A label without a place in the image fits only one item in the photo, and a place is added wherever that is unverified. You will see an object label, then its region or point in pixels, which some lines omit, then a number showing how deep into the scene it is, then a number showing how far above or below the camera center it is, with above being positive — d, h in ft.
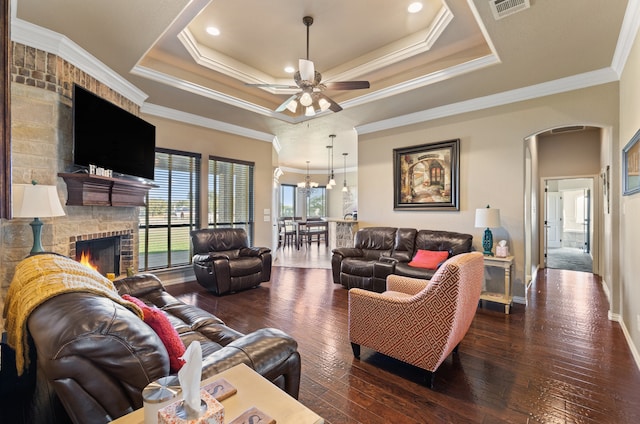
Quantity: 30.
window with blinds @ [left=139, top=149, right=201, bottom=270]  15.69 +0.10
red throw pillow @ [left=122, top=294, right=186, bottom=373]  4.56 -1.95
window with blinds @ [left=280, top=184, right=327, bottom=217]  39.22 +1.90
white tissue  2.48 -1.46
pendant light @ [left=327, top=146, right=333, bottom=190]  27.66 +6.22
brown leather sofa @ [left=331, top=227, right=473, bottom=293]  14.01 -2.13
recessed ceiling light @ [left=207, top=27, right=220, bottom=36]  11.31 +7.26
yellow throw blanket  3.58 -1.03
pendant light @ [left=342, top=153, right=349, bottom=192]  30.58 +6.17
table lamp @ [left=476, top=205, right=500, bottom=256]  12.87 -0.26
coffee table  2.89 -2.02
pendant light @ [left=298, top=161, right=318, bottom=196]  40.23 +3.60
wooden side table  12.24 -2.82
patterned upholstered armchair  6.56 -2.55
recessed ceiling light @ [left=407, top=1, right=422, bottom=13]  9.84 +7.16
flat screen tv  10.23 +3.06
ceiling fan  9.76 +4.65
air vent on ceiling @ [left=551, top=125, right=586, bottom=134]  18.58 +5.59
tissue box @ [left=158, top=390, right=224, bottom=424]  2.39 -1.71
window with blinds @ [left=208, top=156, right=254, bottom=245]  18.35 +1.32
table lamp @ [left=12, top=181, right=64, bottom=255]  7.90 +0.28
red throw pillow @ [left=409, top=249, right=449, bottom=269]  13.58 -2.11
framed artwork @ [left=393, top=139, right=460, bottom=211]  15.47 +2.17
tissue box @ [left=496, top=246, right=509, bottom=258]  12.92 -1.62
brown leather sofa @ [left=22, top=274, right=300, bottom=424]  3.03 -1.61
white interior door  31.76 -0.97
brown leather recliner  14.24 -2.41
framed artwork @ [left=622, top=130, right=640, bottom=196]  8.32 +1.53
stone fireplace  11.21 -1.56
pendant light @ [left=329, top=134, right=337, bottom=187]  21.88 +6.00
